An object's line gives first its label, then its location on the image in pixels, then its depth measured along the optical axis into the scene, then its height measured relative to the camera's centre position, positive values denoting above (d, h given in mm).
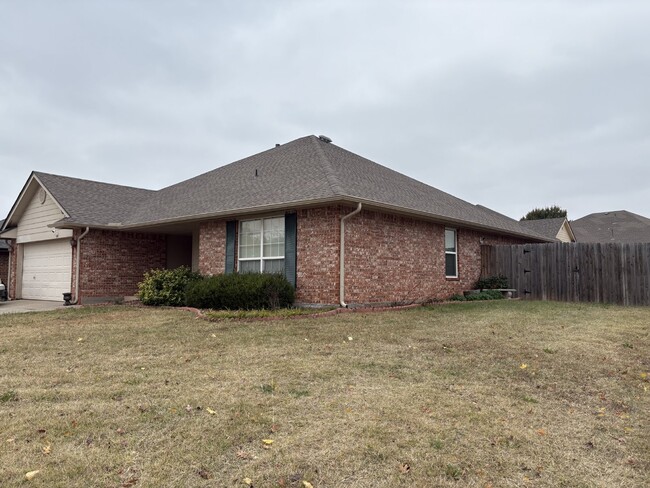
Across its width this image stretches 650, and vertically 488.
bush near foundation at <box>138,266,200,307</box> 13297 -500
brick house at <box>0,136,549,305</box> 11258 +1337
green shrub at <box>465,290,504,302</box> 14891 -886
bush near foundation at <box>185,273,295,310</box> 10773 -539
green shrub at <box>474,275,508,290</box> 16281 -482
